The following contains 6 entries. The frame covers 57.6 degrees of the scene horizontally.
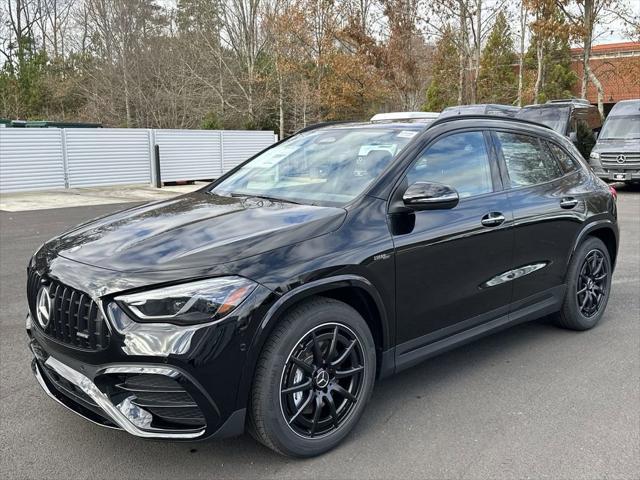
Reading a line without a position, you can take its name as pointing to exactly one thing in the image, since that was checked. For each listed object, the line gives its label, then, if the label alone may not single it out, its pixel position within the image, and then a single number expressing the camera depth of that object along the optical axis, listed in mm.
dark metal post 19297
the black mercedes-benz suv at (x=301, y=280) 2516
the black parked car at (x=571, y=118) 16531
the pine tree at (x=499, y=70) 33406
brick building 34188
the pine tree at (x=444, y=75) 24514
